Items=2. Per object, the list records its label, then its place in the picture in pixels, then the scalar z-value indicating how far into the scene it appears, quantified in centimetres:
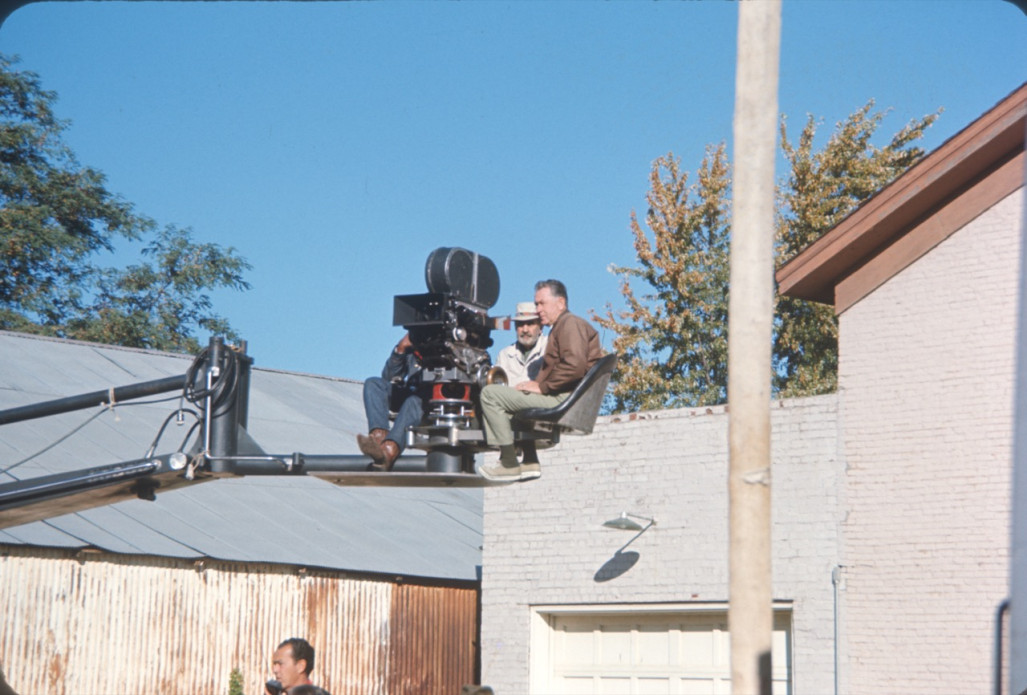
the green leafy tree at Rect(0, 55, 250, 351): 3478
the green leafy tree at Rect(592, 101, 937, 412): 2927
